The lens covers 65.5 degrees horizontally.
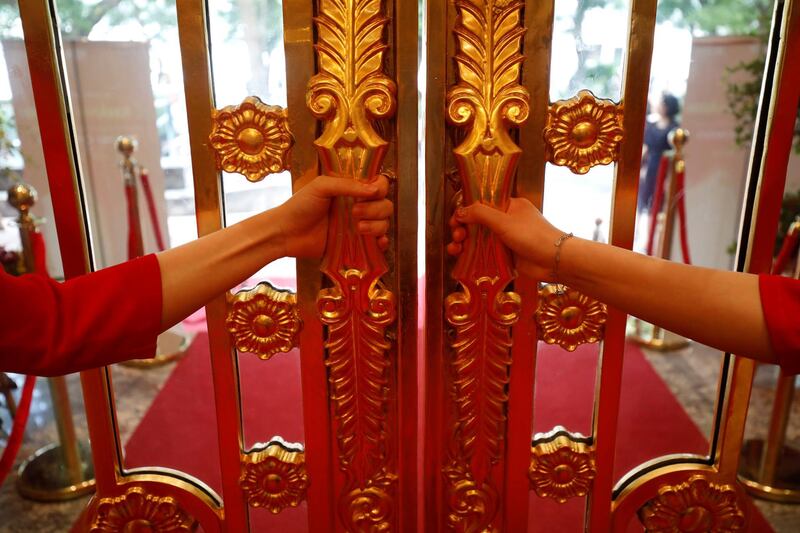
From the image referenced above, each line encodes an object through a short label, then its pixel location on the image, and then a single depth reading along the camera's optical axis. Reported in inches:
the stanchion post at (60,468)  73.9
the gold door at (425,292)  32.5
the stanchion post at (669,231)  81.7
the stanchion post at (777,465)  70.5
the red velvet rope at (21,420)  60.3
